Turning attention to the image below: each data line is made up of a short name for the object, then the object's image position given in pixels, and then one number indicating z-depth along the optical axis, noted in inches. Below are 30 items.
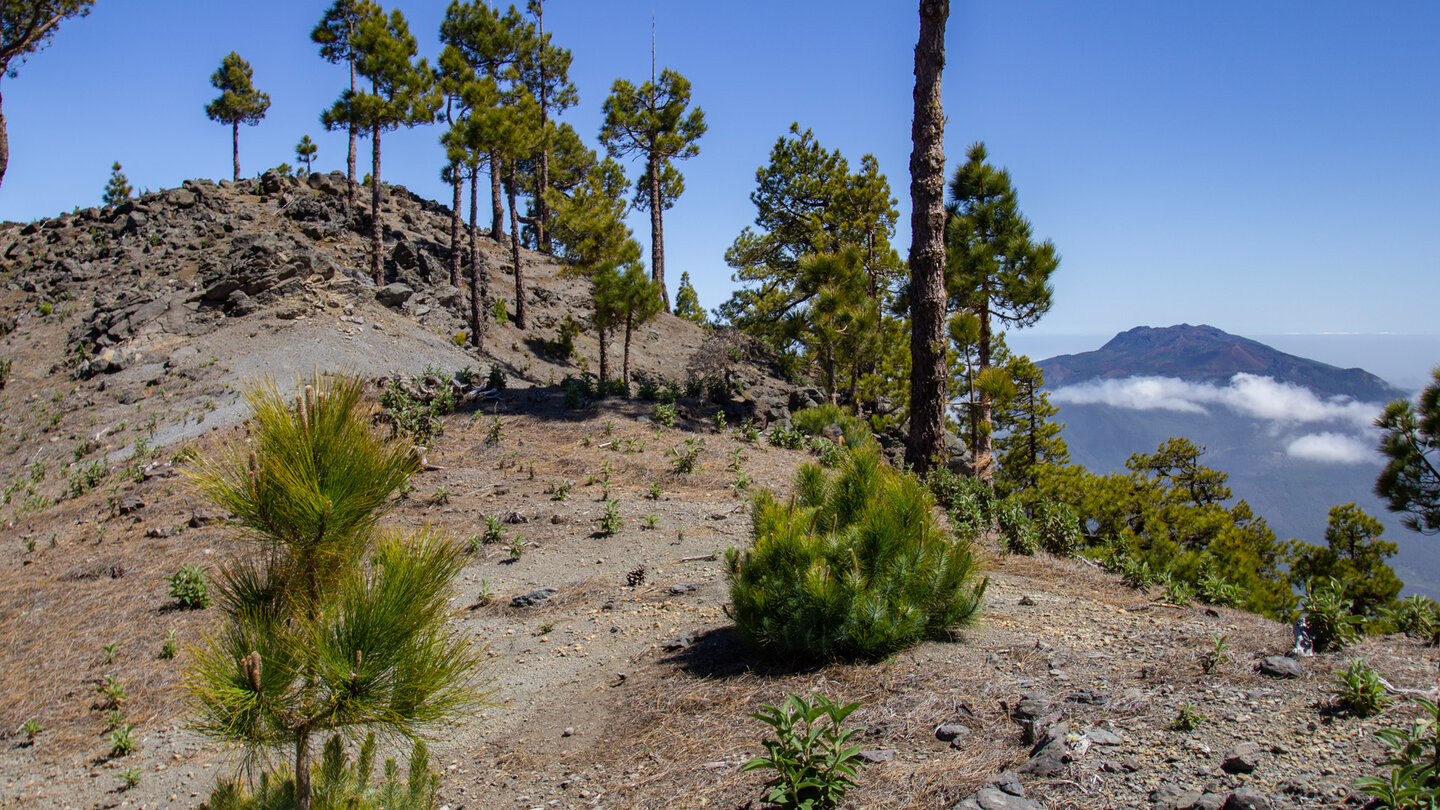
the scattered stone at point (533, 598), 259.6
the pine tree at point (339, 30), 949.2
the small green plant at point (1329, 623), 146.9
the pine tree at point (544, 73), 1133.7
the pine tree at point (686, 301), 1333.7
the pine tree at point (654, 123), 1000.2
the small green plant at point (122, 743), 177.2
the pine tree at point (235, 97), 1233.4
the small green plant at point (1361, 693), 116.8
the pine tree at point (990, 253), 512.1
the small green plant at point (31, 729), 188.9
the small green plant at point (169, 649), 227.6
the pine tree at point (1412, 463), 491.2
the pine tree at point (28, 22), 333.7
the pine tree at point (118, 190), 1048.2
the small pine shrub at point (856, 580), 167.6
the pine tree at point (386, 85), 812.6
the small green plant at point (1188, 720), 119.2
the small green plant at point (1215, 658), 143.9
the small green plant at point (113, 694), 199.0
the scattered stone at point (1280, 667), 135.6
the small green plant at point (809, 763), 113.0
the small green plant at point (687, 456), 425.4
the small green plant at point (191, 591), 264.5
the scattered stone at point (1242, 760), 105.0
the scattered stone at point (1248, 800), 94.1
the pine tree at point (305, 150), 1170.6
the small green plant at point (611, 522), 331.9
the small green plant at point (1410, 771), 87.4
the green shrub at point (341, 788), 99.5
